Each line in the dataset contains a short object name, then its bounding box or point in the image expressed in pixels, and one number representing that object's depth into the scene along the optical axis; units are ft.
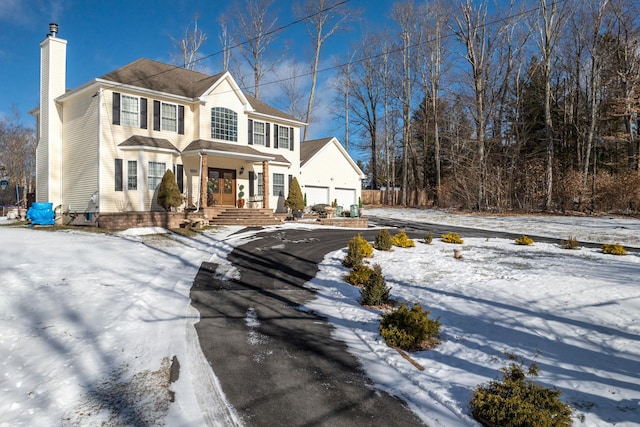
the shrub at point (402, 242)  39.45
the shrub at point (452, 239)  42.80
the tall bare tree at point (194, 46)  101.91
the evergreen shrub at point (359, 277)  24.97
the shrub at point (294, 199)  65.36
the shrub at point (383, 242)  37.32
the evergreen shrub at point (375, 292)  20.94
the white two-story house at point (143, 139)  51.03
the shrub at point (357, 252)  29.84
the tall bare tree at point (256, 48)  101.14
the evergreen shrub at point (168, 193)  50.31
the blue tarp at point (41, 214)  50.78
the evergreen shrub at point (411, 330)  15.66
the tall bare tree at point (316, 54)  104.12
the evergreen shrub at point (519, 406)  9.82
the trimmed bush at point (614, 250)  34.50
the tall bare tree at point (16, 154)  131.95
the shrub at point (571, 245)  38.47
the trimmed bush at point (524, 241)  41.16
